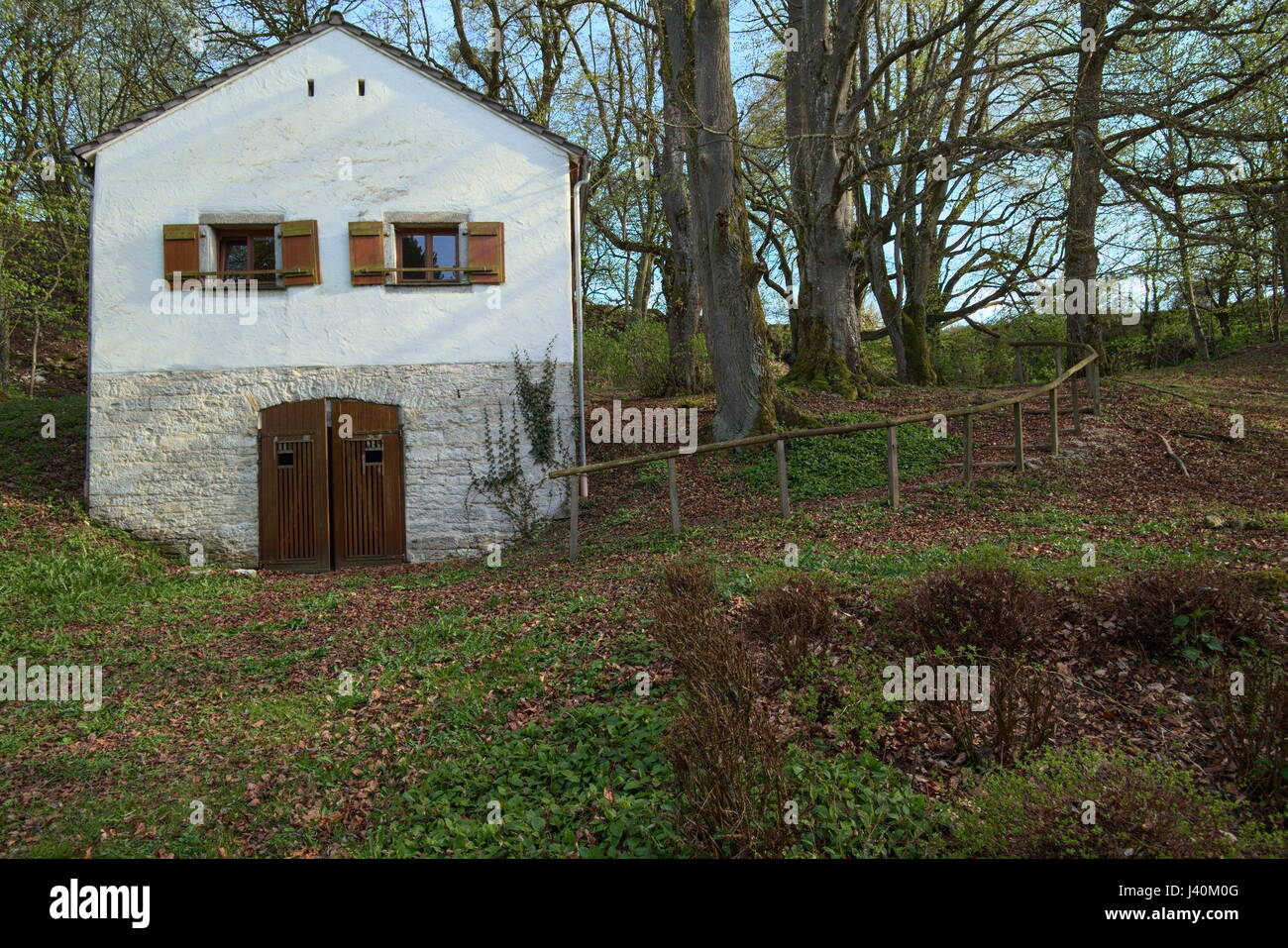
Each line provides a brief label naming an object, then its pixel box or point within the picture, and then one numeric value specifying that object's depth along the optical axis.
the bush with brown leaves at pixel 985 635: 4.38
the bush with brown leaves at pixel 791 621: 5.37
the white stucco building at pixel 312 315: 11.55
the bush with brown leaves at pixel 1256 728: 3.68
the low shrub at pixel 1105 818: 3.11
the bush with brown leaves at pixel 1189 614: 5.07
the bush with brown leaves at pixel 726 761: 3.58
